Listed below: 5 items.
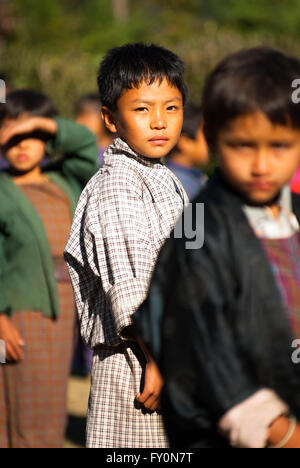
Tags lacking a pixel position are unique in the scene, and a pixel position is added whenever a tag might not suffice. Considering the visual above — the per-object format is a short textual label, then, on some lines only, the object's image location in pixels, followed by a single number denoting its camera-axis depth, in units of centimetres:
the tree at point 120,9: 5522
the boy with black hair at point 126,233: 505
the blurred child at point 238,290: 364
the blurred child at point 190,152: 1190
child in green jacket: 816
